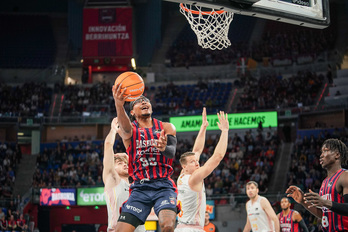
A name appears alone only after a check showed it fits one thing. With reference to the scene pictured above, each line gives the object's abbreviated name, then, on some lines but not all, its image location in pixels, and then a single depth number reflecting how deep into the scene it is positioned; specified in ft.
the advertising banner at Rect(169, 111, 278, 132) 92.07
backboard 22.38
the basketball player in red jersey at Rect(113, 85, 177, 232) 18.79
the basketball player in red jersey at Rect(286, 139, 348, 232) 18.75
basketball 19.51
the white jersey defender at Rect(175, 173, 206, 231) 23.93
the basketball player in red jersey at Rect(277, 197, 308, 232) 37.01
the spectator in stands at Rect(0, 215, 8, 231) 65.26
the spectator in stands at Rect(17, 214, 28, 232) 65.53
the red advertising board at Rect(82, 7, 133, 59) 116.98
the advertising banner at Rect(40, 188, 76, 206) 79.61
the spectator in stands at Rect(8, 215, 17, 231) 64.86
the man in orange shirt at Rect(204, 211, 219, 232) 34.78
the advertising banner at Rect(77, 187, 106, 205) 79.41
